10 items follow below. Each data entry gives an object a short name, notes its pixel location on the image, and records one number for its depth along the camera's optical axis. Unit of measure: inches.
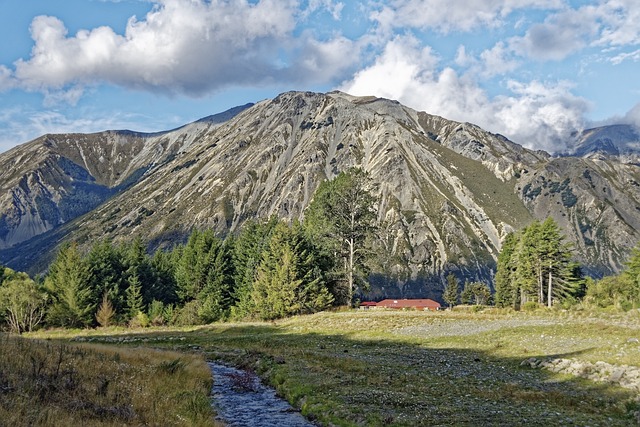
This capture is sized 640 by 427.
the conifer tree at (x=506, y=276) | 4798.2
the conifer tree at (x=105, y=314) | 3221.0
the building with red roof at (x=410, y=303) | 7299.7
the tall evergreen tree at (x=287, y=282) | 2893.7
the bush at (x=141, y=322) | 3181.6
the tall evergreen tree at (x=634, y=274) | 3346.5
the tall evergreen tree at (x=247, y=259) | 3329.2
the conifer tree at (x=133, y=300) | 3508.9
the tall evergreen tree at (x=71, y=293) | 3223.4
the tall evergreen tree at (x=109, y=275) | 3430.1
